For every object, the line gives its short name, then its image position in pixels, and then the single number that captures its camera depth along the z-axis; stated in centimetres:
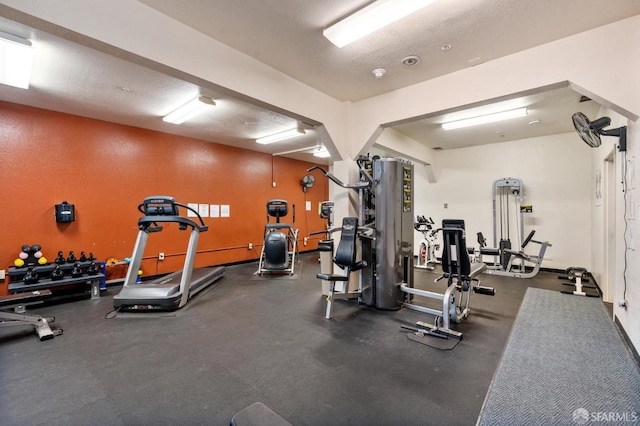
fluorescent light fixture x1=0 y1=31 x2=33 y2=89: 261
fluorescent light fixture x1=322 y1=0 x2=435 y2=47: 216
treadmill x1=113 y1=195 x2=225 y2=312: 369
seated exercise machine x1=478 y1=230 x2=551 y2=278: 507
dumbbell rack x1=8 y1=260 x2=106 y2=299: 394
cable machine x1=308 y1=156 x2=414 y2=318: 381
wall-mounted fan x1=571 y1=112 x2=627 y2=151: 270
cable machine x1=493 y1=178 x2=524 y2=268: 644
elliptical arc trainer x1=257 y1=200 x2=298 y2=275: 589
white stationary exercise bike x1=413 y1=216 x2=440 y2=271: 632
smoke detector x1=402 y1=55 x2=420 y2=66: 301
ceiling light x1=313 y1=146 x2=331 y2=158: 729
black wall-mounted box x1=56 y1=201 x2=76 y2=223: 448
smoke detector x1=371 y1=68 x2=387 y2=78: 327
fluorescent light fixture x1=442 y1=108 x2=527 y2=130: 461
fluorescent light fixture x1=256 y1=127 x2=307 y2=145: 546
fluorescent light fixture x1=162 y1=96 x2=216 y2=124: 402
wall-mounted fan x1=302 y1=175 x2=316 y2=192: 856
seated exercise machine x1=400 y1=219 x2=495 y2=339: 312
